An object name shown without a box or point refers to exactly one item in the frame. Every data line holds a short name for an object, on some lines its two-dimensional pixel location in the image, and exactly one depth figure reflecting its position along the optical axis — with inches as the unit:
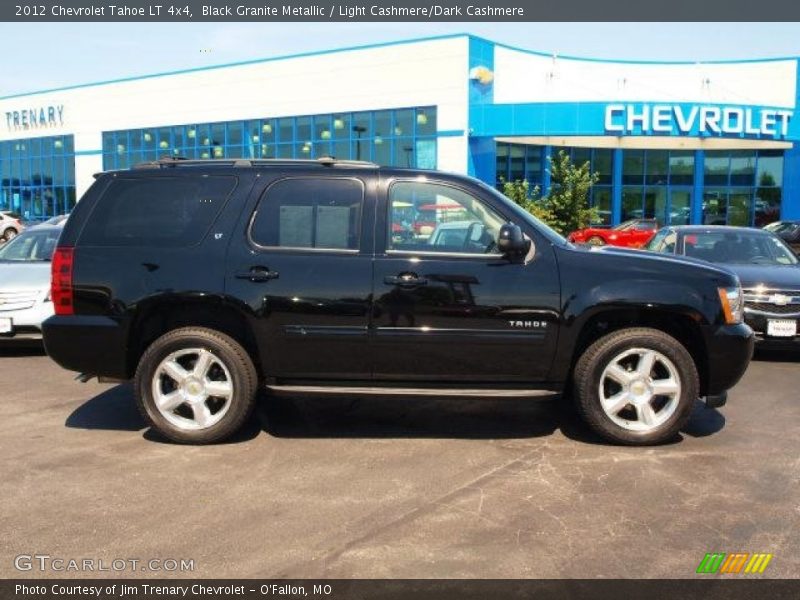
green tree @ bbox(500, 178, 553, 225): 998.4
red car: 1035.6
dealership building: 1148.5
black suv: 191.6
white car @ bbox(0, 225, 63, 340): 303.7
